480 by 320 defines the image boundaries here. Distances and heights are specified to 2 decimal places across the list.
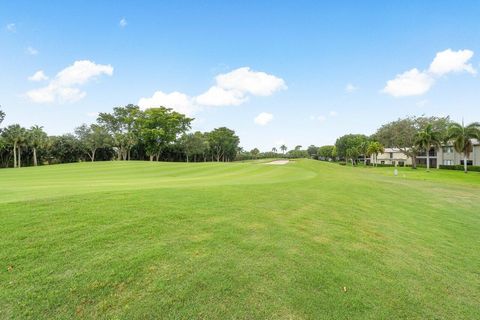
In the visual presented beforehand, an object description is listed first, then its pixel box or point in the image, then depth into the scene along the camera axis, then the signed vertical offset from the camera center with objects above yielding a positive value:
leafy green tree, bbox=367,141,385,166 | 61.40 +1.25
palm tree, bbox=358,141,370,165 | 70.48 +1.45
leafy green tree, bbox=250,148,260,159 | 113.45 +1.72
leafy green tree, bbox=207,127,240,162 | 74.40 +4.95
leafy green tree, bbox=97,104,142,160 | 51.47 +8.29
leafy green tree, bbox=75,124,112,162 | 49.34 +5.01
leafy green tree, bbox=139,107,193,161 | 49.72 +6.75
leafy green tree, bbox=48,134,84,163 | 50.53 +2.98
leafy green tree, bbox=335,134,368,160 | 84.91 +4.05
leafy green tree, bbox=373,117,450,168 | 54.34 +5.25
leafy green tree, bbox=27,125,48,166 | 42.50 +4.35
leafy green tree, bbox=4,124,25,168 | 40.31 +4.85
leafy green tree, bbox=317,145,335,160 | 110.46 +0.70
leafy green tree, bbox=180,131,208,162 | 62.68 +3.55
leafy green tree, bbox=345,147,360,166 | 76.81 +0.20
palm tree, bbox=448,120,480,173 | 37.78 +2.48
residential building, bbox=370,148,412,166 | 77.34 -2.24
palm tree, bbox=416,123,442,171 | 46.09 +2.71
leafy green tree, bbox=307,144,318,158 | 136.50 +2.31
